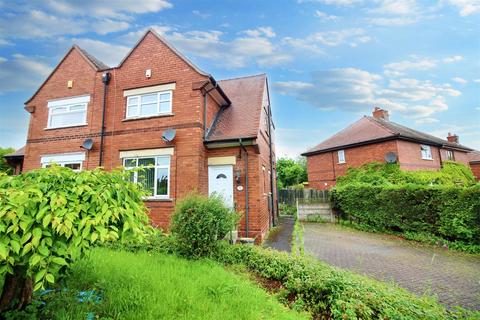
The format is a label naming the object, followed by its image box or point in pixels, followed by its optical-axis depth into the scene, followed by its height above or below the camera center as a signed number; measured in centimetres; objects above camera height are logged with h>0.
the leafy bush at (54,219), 223 -23
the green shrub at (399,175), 1780 +131
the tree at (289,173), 3297 +284
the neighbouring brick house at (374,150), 1905 +386
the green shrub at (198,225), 630 -85
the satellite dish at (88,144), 1125 +260
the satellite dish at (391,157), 1839 +271
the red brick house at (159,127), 998 +337
